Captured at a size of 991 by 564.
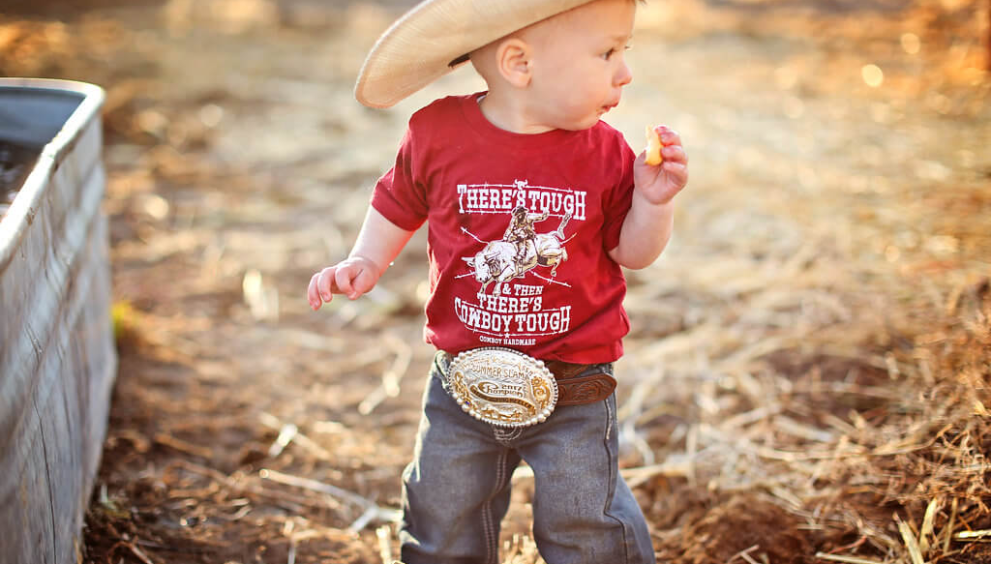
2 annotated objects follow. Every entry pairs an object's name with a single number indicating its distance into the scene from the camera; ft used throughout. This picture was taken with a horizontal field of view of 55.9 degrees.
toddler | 6.09
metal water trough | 5.47
